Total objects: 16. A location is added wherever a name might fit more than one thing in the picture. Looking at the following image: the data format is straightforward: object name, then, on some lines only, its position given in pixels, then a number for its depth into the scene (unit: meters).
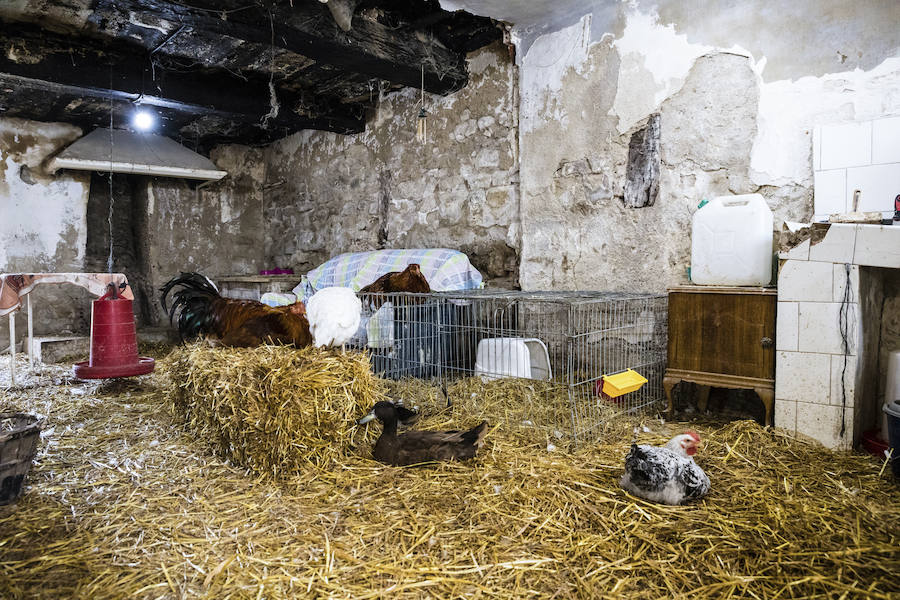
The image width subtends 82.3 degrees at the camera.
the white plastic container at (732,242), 2.83
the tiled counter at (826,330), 2.46
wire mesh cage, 3.46
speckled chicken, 2.04
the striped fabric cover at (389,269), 4.51
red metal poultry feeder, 3.61
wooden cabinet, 2.76
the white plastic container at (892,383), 2.49
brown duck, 2.48
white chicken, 2.79
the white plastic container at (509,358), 3.57
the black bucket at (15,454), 2.05
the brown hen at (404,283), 3.98
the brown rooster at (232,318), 3.33
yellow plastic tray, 2.64
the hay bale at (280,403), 2.38
